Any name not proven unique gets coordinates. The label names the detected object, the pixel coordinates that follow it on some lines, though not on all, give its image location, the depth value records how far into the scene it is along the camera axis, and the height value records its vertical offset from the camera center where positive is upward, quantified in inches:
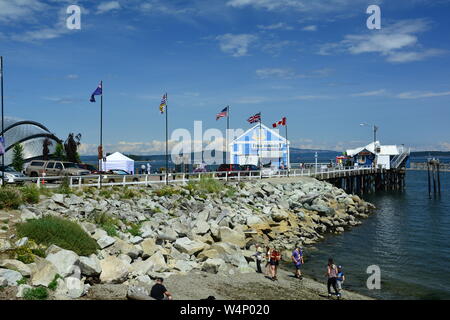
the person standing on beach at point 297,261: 727.7 -168.3
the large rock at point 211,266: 648.4 -157.7
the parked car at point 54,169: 1237.1 -11.3
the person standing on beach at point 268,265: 710.9 -175.6
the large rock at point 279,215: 1144.2 -139.6
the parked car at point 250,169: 1689.5 -16.5
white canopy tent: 1793.8 +14.1
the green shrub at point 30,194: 792.3 -55.9
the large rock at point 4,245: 508.2 -99.8
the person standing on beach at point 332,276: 615.2 -165.3
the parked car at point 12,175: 989.8 -31.2
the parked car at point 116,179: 1222.9 -42.0
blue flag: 1274.6 +224.5
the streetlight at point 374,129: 2499.3 +215.0
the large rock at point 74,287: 452.8 -136.4
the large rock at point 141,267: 565.6 -141.4
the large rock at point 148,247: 655.1 -132.9
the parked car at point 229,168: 1664.4 -11.4
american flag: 1596.9 +198.1
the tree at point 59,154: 2250.2 +61.9
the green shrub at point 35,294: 419.6 -131.7
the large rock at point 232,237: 868.6 -151.0
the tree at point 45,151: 2360.6 +81.3
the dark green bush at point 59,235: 566.3 -97.2
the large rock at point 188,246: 716.7 -141.5
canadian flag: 1900.8 +197.6
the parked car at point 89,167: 1379.2 -6.0
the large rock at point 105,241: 620.4 -115.1
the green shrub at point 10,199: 731.1 -60.0
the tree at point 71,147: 2167.8 +96.0
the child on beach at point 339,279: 618.4 -169.4
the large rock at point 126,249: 623.2 -126.9
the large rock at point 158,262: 603.2 -144.0
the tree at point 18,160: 1982.0 +25.7
